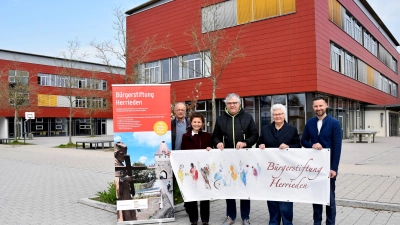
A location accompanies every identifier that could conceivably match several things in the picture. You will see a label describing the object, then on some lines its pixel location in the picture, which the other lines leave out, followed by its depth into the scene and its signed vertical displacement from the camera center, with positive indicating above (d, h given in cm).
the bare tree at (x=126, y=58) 2000 +343
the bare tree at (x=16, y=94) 3397 +235
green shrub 713 -169
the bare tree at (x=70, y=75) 2877 +366
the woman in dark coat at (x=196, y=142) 573 -44
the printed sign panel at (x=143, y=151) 605 -62
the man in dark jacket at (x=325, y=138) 489 -34
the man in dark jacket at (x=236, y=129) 552 -22
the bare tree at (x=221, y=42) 2536 +563
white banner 509 -93
